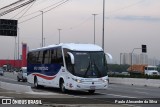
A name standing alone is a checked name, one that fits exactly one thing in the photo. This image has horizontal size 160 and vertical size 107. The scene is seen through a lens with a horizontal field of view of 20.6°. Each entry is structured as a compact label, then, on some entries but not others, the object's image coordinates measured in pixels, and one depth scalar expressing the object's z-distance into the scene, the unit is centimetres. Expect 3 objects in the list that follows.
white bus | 2725
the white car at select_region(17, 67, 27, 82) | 5544
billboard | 3969
